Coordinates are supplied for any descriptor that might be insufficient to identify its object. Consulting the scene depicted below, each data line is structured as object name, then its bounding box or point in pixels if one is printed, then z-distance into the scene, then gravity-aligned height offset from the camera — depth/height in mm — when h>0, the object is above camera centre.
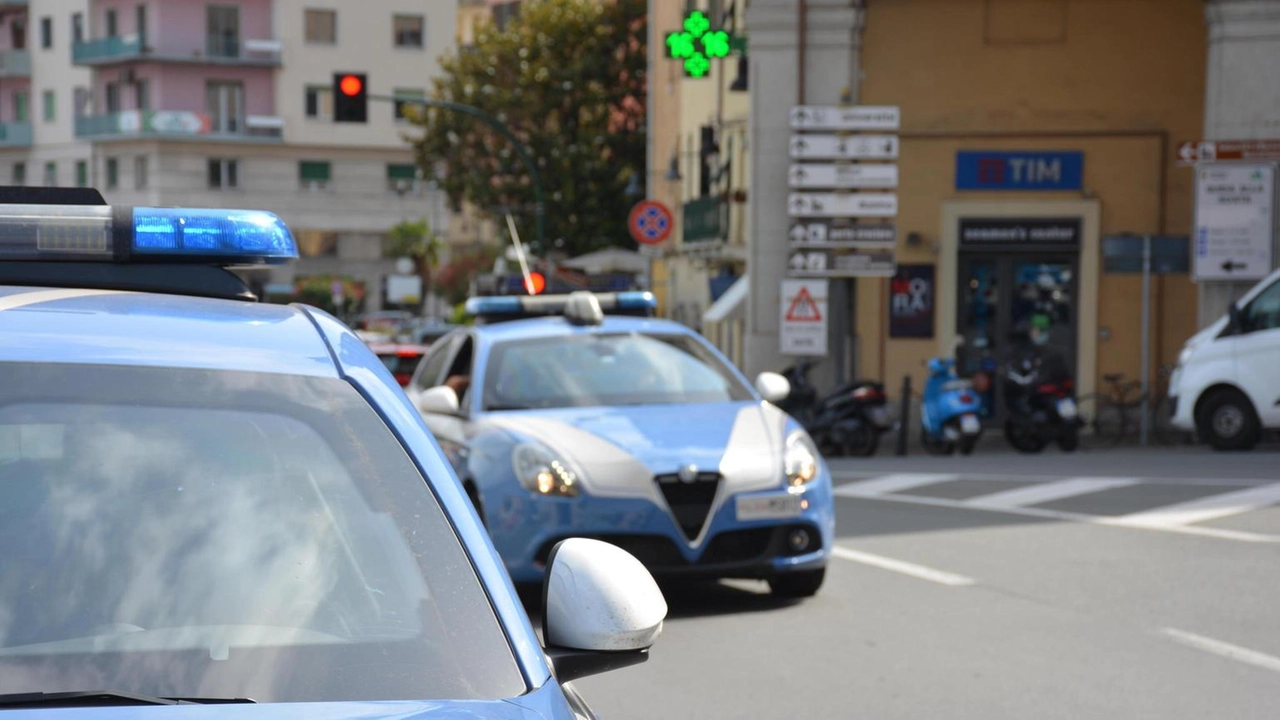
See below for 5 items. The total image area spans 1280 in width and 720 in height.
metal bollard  22672 -1894
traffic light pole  31050 +2337
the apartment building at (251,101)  74750 +6491
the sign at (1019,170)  25578 +1391
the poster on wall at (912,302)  25922 -463
